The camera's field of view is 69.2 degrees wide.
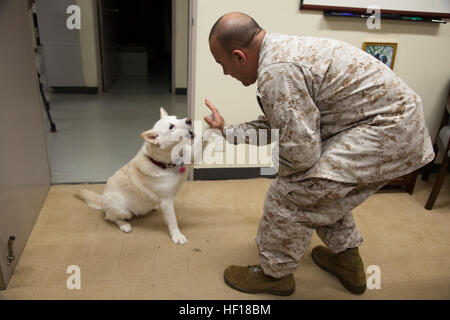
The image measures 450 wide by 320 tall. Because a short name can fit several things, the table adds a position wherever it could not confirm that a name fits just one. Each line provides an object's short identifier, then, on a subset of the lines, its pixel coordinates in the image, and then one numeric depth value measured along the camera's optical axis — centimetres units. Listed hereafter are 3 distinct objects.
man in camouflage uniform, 110
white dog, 160
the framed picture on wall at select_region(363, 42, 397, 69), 236
